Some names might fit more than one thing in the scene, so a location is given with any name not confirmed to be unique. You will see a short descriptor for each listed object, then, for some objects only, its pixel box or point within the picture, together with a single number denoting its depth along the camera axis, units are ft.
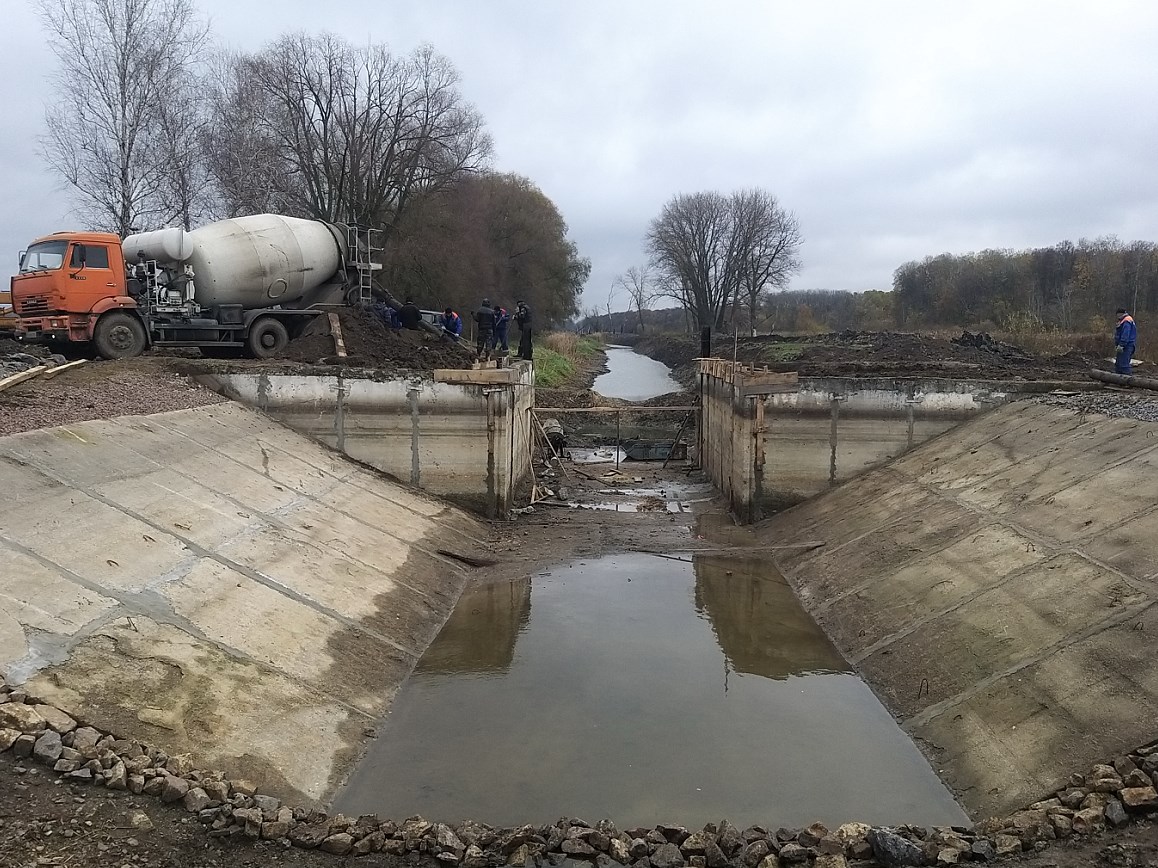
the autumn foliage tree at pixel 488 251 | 138.00
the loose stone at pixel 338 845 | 19.98
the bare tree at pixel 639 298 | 440.04
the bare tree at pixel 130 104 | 94.79
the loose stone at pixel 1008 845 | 20.27
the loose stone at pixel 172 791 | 20.08
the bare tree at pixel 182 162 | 102.58
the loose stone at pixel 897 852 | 20.38
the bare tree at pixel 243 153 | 114.73
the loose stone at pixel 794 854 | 20.66
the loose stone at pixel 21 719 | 20.20
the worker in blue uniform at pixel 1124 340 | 59.36
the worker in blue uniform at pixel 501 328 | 87.30
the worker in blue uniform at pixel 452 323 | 90.38
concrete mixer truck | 59.47
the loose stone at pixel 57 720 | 20.76
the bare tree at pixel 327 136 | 118.83
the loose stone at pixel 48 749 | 19.76
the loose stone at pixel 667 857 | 20.42
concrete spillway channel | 24.91
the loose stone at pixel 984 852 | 20.24
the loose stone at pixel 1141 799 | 20.34
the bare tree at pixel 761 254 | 255.09
